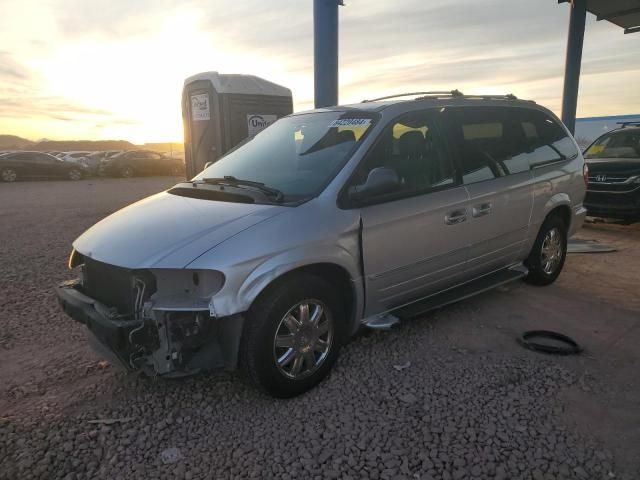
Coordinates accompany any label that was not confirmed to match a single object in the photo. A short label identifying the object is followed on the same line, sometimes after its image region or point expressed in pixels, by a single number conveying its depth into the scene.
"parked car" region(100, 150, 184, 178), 22.67
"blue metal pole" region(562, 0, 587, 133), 12.48
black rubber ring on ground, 3.64
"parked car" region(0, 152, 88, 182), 19.72
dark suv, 7.48
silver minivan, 2.70
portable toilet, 7.88
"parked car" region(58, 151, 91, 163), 25.23
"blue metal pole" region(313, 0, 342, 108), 7.20
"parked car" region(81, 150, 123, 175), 23.02
